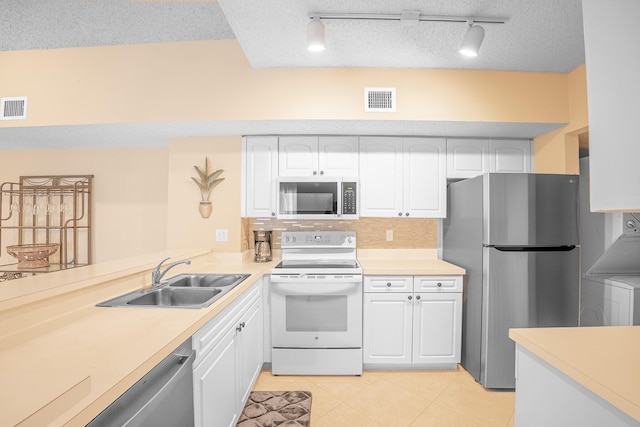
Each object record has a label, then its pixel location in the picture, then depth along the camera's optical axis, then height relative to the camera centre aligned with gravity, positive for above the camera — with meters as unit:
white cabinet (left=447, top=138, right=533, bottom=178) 2.98 +0.62
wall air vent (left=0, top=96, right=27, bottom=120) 2.65 +0.96
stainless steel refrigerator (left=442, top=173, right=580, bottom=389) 2.35 -0.33
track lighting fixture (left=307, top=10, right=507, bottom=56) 1.87 +1.27
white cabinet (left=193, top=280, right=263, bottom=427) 1.39 -0.82
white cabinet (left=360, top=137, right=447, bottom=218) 2.95 +0.39
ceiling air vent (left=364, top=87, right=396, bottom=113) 2.55 +1.01
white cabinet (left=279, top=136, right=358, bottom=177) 2.94 +0.60
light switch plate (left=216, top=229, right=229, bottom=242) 3.02 -0.17
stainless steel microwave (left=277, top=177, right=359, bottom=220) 2.83 +0.19
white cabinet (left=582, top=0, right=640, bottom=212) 0.89 +0.37
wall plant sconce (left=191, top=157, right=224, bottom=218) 2.97 +0.35
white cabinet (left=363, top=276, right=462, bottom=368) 2.62 -0.91
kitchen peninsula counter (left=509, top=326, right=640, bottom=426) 0.80 -0.45
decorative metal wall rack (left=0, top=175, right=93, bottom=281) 3.68 +0.00
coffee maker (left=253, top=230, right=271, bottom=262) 3.06 -0.29
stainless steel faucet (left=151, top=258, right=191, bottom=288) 1.93 -0.38
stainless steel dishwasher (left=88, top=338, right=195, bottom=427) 0.87 -0.59
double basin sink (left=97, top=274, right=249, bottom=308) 1.68 -0.47
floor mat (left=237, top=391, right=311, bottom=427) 1.99 -1.35
